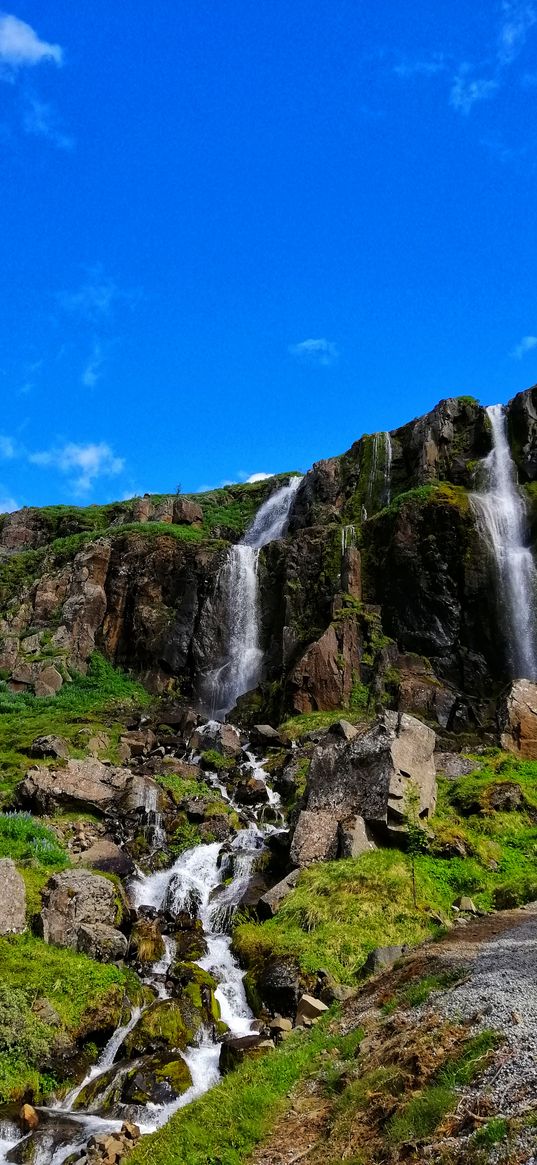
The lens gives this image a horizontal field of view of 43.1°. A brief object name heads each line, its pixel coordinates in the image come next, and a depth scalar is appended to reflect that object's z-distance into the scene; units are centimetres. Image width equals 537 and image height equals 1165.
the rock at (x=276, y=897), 1488
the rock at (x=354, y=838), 1558
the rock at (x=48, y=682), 3719
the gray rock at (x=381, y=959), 1111
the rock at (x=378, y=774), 1664
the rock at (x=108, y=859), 1669
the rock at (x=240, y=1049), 991
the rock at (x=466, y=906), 1325
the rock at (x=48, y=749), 2441
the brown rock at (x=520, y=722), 2262
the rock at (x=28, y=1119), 910
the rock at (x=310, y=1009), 1048
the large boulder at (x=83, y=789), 1962
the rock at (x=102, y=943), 1270
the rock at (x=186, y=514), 5550
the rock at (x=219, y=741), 2809
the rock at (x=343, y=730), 2178
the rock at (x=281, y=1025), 1073
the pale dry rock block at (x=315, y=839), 1612
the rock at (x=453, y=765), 2141
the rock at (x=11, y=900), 1238
